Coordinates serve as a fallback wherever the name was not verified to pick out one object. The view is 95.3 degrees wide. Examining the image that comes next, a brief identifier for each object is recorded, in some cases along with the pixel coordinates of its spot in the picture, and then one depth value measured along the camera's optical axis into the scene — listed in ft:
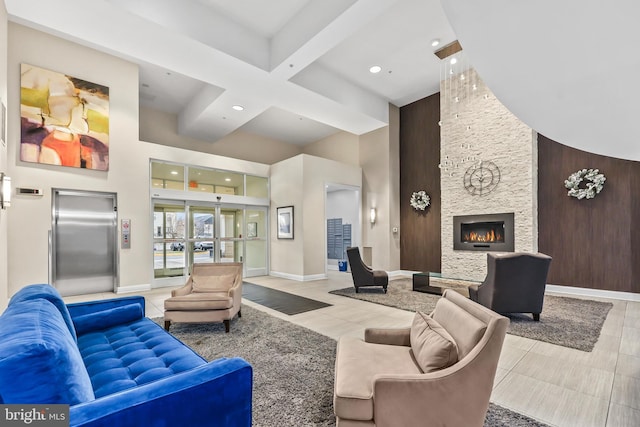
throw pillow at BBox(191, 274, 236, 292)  14.08
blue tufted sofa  3.18
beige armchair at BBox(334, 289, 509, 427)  4.93
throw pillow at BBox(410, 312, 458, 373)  5.34
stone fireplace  21.16
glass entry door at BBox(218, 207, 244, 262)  26.76
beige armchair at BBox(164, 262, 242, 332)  12.19
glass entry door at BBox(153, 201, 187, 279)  22.97
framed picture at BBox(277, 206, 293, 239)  26.99
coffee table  19.43
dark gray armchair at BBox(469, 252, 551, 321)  13.28
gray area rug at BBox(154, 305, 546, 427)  6.53
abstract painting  17.13
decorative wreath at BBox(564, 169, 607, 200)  18.65
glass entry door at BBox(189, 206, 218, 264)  24.90
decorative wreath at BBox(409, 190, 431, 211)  27.66
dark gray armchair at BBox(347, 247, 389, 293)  20.36
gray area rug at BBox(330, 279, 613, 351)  11.40
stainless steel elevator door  18.85
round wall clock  22.77
